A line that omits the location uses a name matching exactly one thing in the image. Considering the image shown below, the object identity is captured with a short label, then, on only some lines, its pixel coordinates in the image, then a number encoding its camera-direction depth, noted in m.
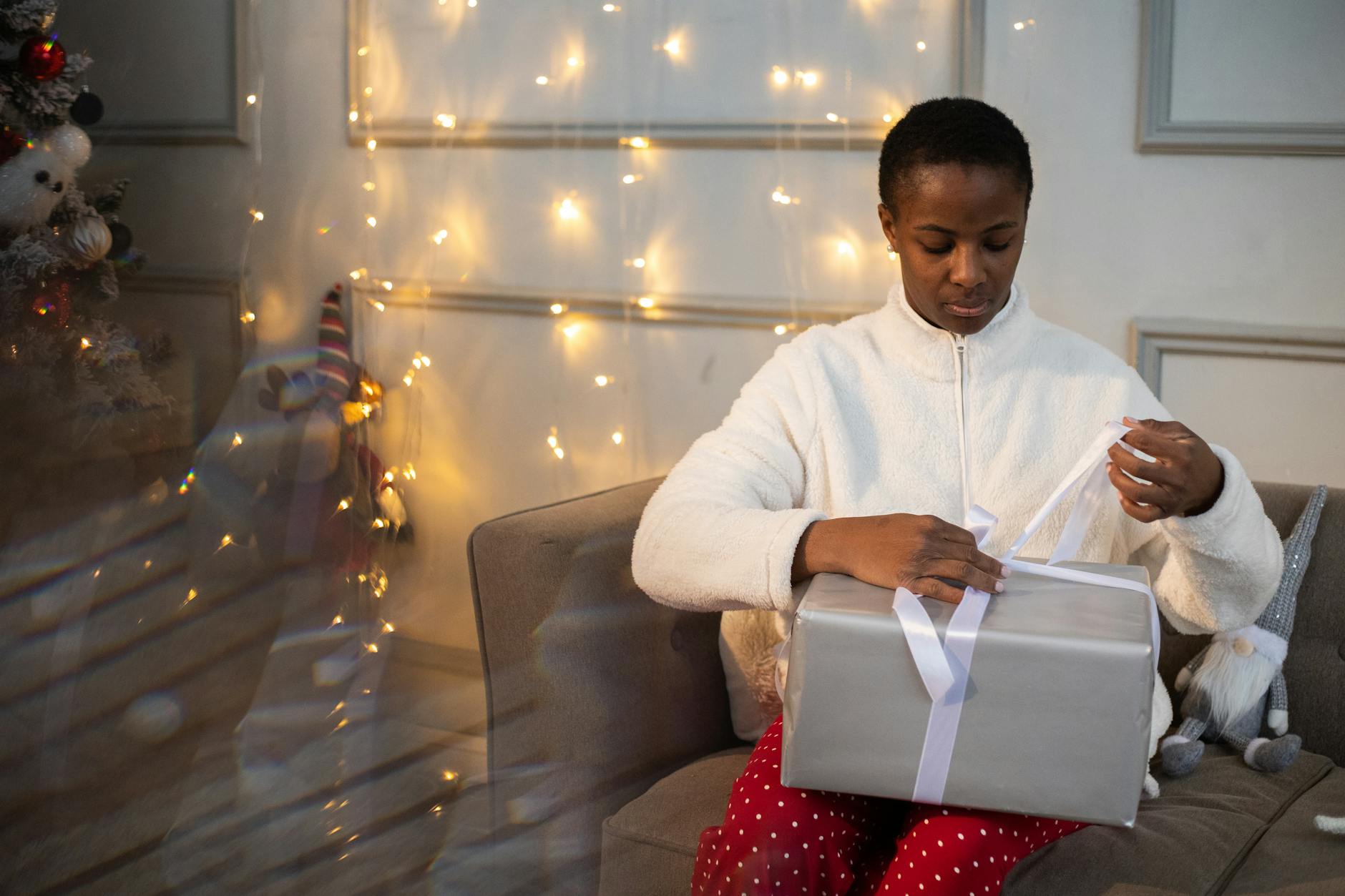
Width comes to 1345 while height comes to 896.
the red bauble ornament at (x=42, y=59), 1.83
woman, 0.94
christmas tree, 1.86
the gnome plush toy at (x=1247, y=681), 1.29
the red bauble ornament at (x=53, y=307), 2.06
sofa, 1.10
